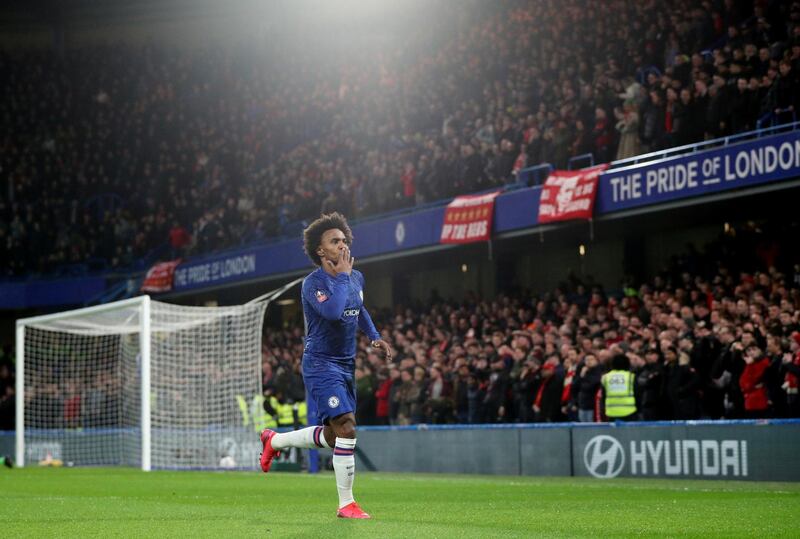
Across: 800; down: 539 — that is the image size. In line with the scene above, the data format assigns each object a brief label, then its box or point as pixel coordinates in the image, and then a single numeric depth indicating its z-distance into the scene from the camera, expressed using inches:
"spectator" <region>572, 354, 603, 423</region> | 691.4
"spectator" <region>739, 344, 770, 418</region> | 598.2
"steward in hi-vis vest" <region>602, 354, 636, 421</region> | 662.5
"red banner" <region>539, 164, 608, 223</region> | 840.3
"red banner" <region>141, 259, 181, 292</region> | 1330.0
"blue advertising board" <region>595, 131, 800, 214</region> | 711.1
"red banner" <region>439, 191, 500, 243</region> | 940.6
